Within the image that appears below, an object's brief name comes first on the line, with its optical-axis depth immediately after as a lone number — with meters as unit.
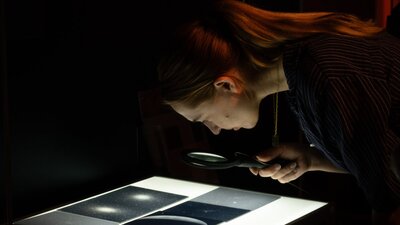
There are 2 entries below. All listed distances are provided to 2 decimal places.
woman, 1.27
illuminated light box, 1.65
